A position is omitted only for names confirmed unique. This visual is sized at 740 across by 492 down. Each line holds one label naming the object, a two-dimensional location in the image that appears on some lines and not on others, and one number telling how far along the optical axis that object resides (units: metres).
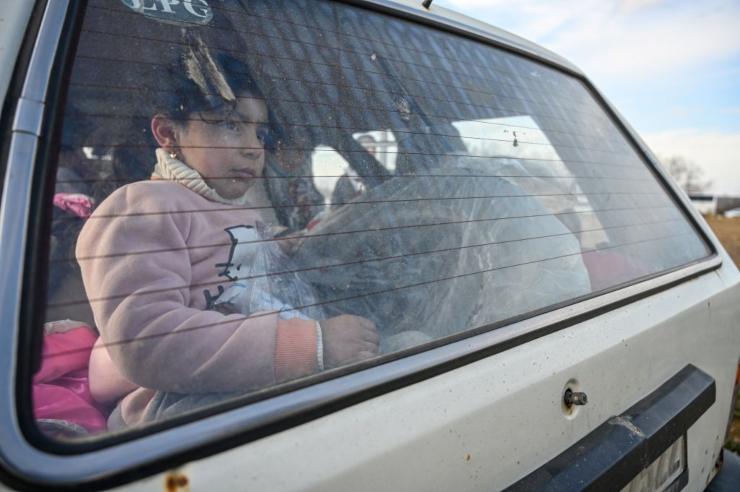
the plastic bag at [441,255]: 1.12
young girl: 0.88
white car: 0.80
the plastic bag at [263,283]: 1.00
